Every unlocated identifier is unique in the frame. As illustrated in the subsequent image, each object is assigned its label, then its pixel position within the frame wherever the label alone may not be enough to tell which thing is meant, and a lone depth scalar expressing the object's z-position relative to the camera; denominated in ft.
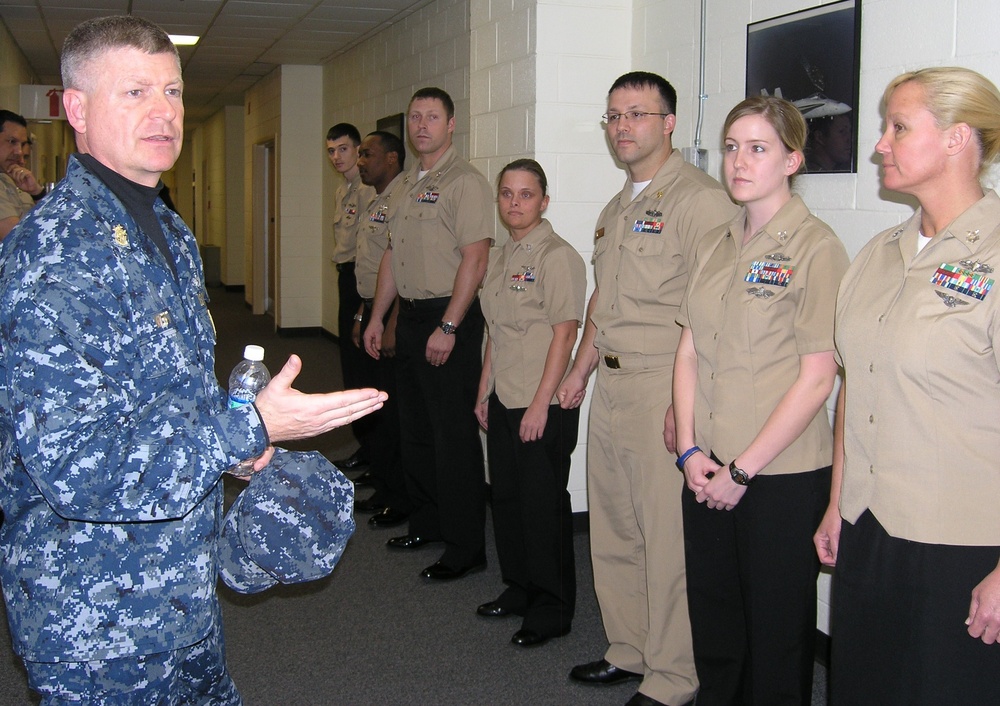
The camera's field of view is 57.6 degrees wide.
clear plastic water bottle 4.63
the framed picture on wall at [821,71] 8.60
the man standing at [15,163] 14.65
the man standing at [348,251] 16.21
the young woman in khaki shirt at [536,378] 9.82
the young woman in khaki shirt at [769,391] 6.93
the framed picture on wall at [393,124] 22.25
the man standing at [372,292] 14.26
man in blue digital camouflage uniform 3.97
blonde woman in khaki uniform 5.53
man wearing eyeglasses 8.40
